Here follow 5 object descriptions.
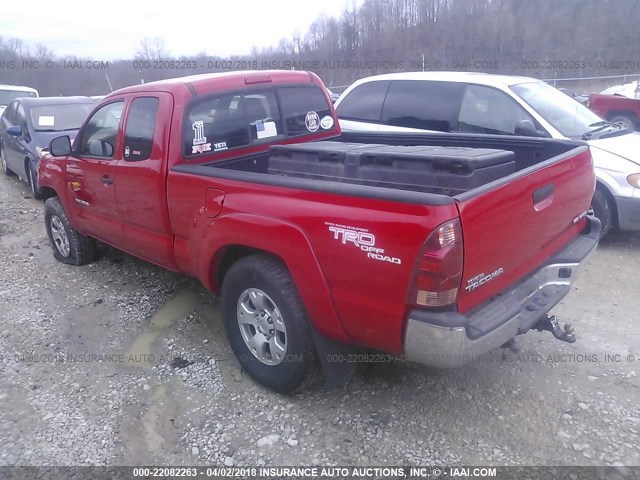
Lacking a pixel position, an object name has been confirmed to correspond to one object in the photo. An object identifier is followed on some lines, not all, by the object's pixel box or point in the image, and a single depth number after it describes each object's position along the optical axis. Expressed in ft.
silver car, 17.60
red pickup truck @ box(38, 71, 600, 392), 7.76
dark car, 27.37
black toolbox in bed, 8.96
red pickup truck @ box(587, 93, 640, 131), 40.27
